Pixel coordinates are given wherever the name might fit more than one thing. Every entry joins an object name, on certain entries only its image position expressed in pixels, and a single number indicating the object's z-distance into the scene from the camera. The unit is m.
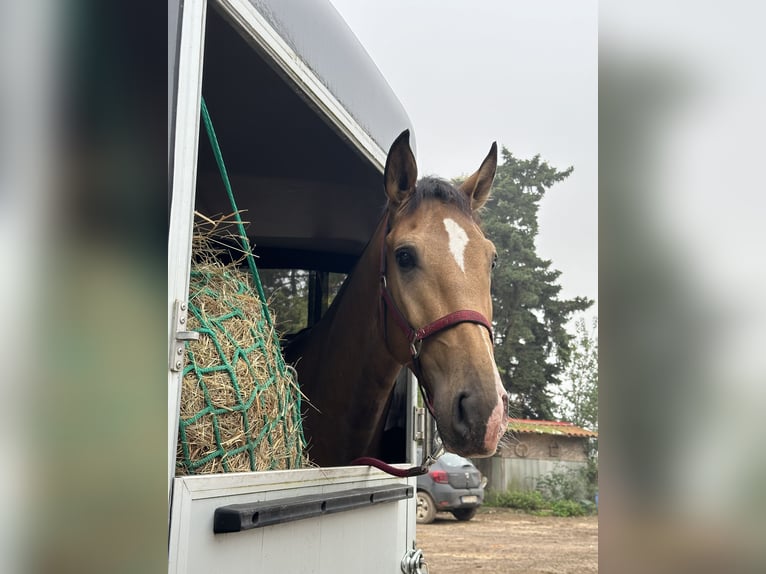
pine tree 21.17
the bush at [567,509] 16.16
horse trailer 1.26
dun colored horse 1.89
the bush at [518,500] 16.83
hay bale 1.51
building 17.67
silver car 12.02
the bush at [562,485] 17.52
